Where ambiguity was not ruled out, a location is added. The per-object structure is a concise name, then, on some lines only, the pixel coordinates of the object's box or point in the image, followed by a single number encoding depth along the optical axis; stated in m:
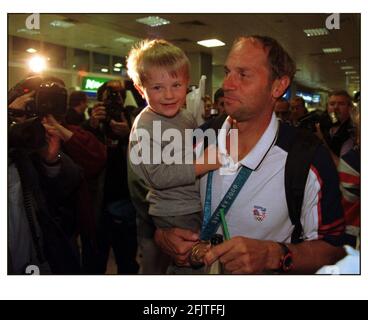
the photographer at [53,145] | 0.99
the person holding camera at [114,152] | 1.73
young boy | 1.08
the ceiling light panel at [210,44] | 2.26
